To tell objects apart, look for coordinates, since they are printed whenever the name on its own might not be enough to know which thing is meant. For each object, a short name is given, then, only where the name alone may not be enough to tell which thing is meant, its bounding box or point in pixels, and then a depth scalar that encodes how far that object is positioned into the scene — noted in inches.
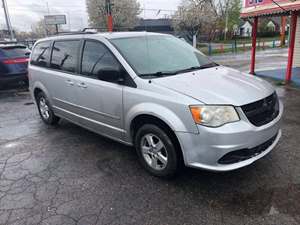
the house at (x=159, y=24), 1936.5
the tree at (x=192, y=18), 1272.1
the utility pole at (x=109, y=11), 600.1
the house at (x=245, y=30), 2405.3
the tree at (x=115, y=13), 1417.3
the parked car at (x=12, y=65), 341.4
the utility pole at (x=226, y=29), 1603.8
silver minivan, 109.3
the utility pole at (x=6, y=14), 885.3
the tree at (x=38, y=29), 2679.9
